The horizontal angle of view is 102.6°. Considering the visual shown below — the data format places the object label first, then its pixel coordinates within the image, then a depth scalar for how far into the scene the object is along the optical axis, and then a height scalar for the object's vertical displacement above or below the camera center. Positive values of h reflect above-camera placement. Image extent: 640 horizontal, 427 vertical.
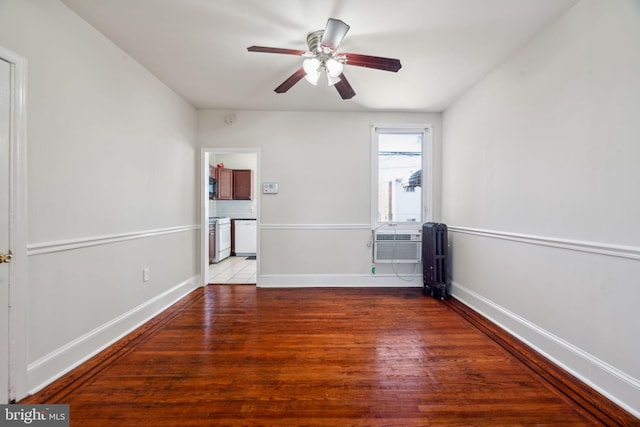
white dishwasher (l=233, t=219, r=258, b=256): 6.06 -0.65
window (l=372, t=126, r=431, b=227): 3.71 +0.49
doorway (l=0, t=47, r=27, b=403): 1.38 -0.10
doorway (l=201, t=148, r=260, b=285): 4.56 -0.12
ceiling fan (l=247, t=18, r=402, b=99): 1.79 +1.12
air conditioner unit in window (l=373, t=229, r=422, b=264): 3.60 -0.54
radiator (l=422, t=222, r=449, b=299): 3.18 -0.61
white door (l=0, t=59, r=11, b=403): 1.37 -0.06
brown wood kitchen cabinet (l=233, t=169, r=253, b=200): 6.08 +0.63
